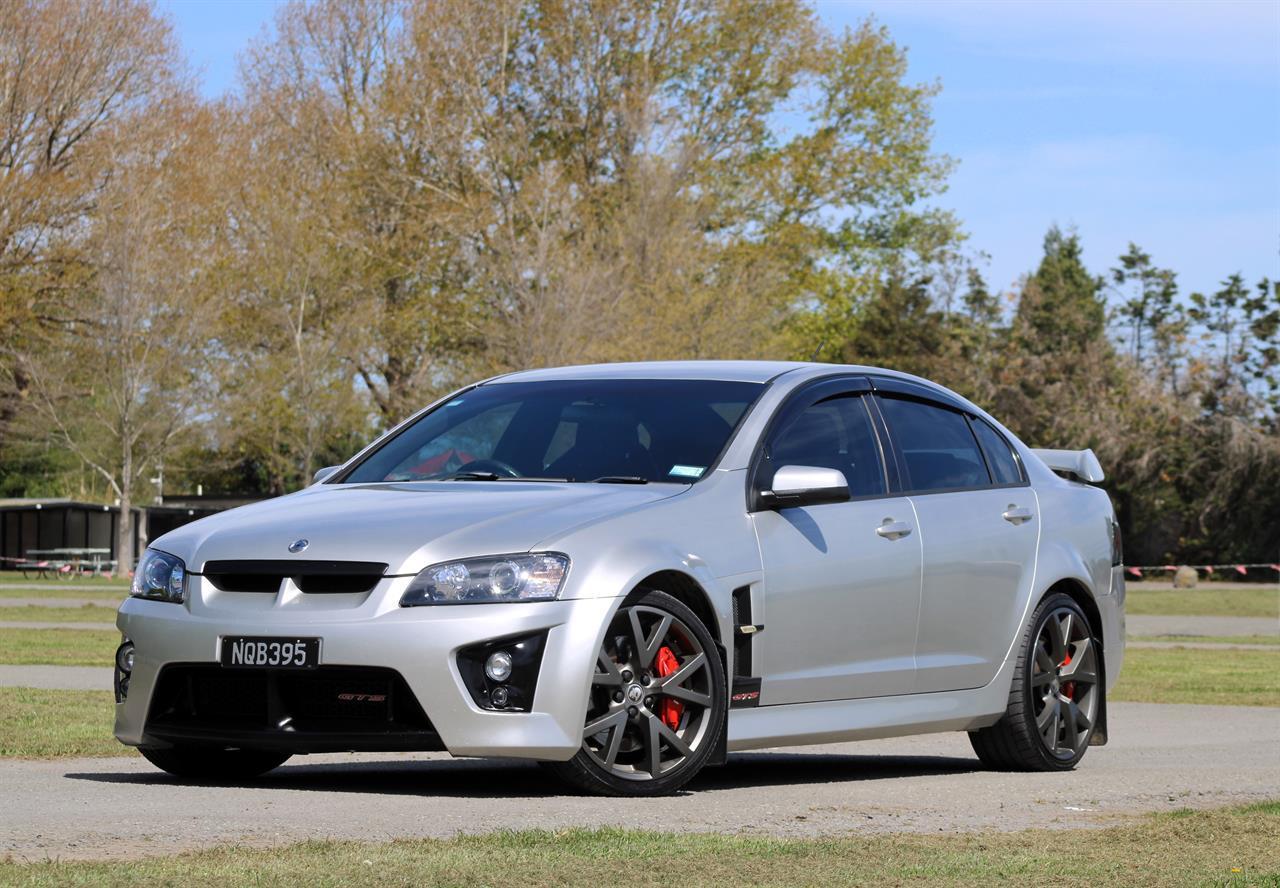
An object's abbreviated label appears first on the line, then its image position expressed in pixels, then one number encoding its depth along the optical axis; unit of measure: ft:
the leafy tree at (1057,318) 216.95
